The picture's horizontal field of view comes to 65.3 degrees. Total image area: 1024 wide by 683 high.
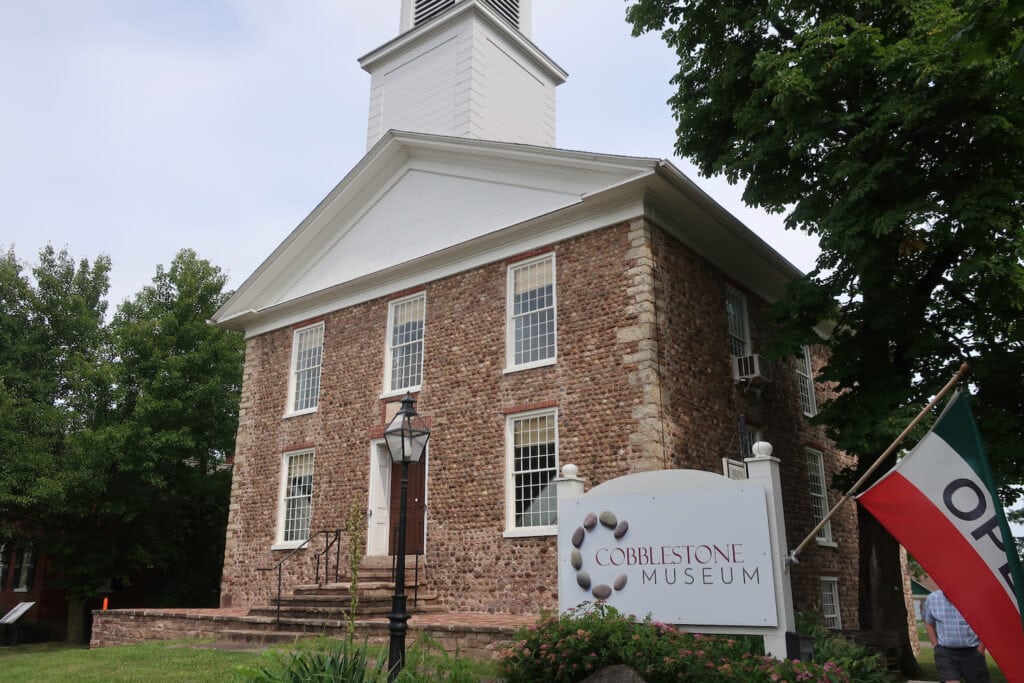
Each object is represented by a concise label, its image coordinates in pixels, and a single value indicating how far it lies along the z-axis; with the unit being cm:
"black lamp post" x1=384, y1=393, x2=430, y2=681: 749
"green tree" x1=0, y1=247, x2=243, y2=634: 2139
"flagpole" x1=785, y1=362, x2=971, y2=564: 595
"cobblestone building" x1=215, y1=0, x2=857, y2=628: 1329
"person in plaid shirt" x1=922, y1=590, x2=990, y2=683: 756
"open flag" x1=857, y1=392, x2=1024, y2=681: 552
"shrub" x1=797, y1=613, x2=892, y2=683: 821
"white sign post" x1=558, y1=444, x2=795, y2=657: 752
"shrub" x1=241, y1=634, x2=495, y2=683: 650
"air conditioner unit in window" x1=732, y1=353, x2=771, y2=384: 1488
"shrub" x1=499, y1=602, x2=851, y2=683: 689
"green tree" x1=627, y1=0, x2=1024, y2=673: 1080
